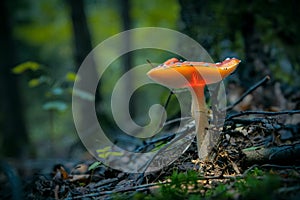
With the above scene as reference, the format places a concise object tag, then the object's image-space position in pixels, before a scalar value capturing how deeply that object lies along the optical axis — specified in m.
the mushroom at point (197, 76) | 1.51
